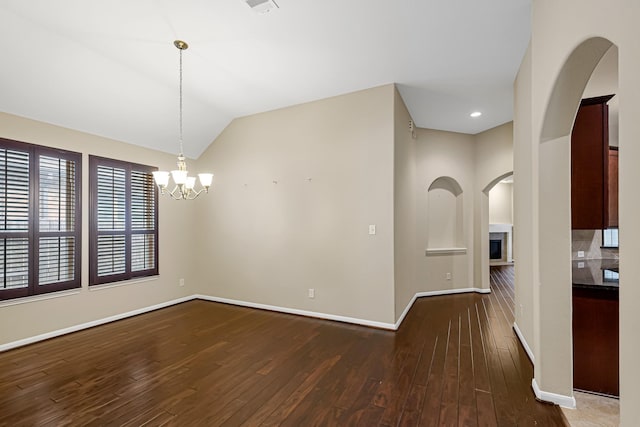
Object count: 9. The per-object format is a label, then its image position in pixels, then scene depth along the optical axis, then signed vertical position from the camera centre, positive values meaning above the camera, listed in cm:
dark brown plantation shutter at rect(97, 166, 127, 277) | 425 -8
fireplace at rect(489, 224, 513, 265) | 946 -101
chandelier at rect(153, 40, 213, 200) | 303 +40
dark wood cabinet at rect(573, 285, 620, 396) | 226 -95
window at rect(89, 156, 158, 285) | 419 -10
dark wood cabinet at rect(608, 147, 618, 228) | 292 +30
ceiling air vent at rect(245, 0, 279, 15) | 245 +175
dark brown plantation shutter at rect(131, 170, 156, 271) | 468 -10
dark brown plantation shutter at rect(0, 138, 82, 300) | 338 -6
